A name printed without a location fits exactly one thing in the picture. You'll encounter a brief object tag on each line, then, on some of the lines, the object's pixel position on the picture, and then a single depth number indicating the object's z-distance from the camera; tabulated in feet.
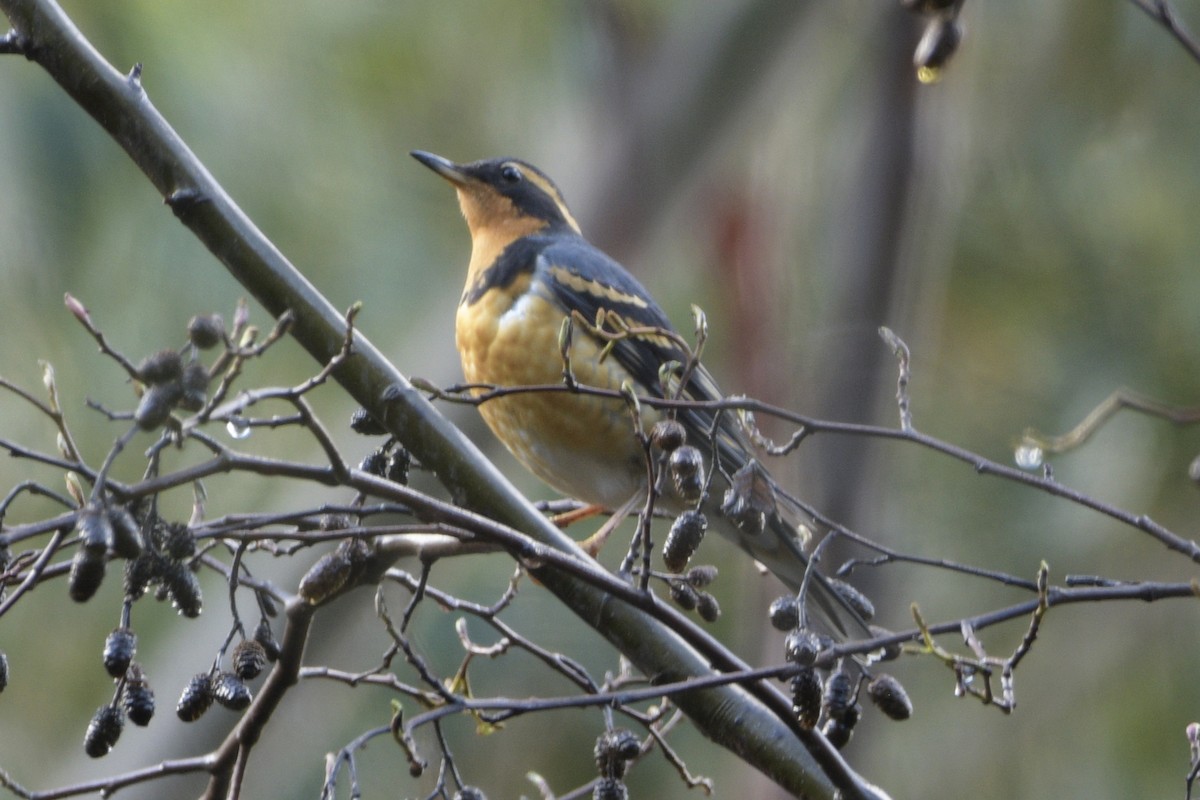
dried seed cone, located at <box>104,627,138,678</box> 15.80
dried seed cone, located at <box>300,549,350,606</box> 15.89
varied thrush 16.73
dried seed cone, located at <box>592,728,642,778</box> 15.91
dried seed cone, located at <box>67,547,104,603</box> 15.62
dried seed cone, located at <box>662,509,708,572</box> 15.90
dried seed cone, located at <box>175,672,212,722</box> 15.86
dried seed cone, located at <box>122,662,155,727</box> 15.82
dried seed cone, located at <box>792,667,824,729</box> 15.82
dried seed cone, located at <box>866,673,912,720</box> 15.87
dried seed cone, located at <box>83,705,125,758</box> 15.82
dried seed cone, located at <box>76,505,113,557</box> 15.62
